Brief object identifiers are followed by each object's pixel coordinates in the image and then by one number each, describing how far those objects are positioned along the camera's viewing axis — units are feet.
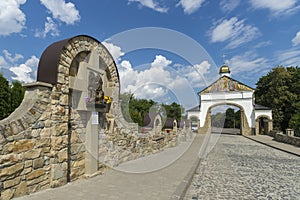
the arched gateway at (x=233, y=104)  78.18
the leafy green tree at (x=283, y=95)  82.84
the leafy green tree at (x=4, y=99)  25.91
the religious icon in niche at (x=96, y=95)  16.48
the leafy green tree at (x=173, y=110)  76.39
